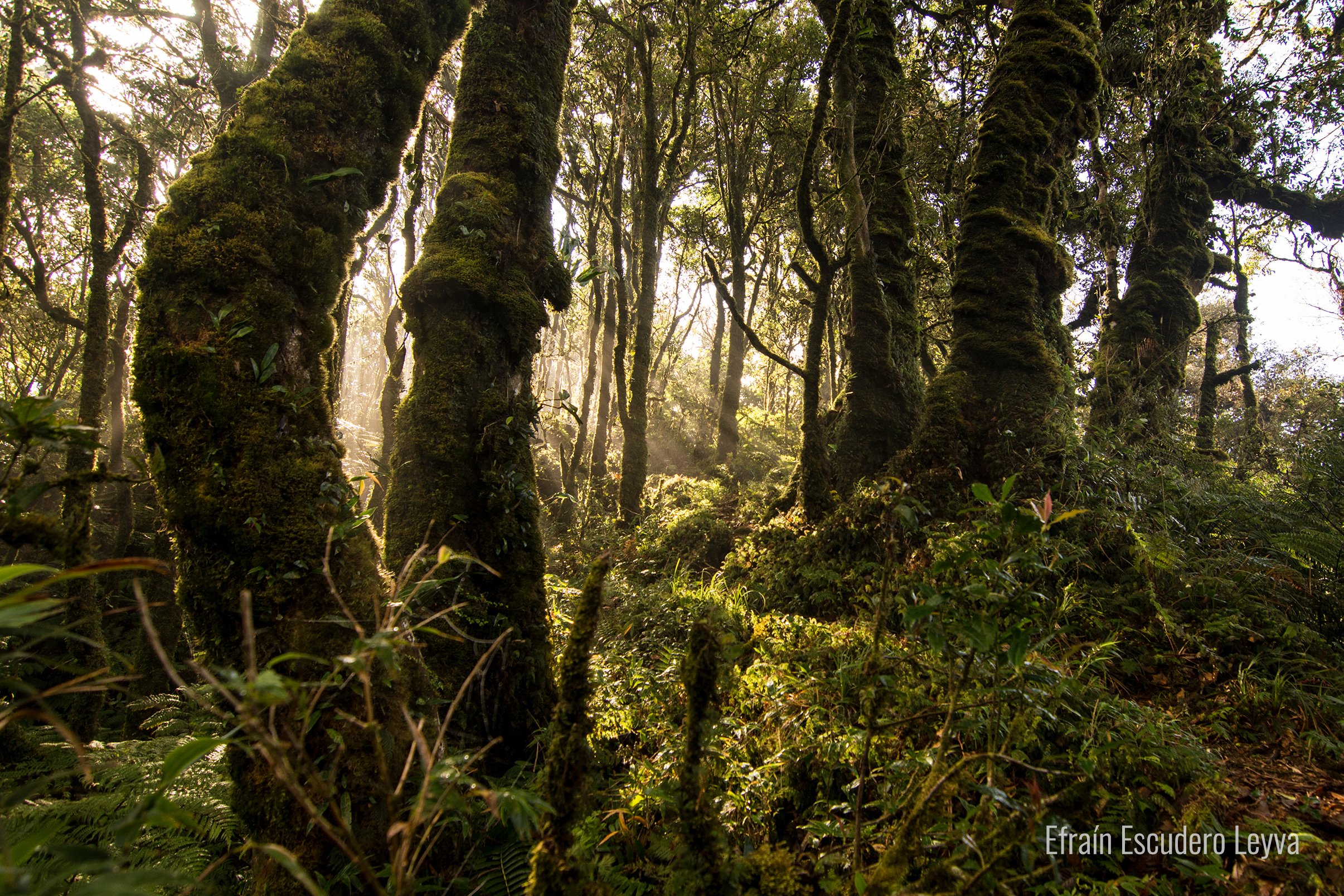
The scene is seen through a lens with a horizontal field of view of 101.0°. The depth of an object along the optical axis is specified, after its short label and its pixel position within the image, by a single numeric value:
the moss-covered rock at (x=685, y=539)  7.34
